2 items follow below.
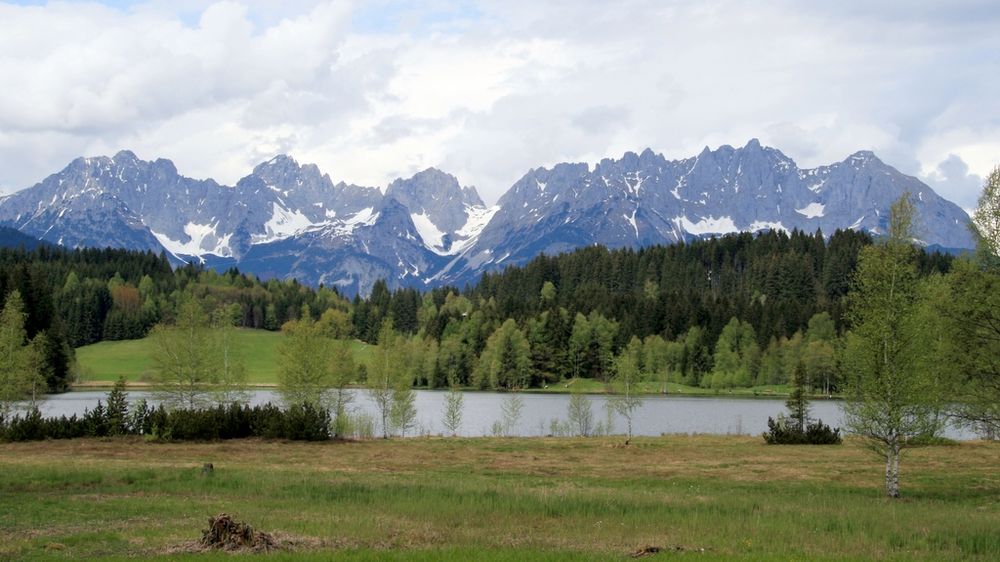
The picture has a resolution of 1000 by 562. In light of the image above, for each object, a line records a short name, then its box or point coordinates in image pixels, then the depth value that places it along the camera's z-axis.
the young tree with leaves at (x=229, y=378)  85.12
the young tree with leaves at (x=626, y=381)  86.44
